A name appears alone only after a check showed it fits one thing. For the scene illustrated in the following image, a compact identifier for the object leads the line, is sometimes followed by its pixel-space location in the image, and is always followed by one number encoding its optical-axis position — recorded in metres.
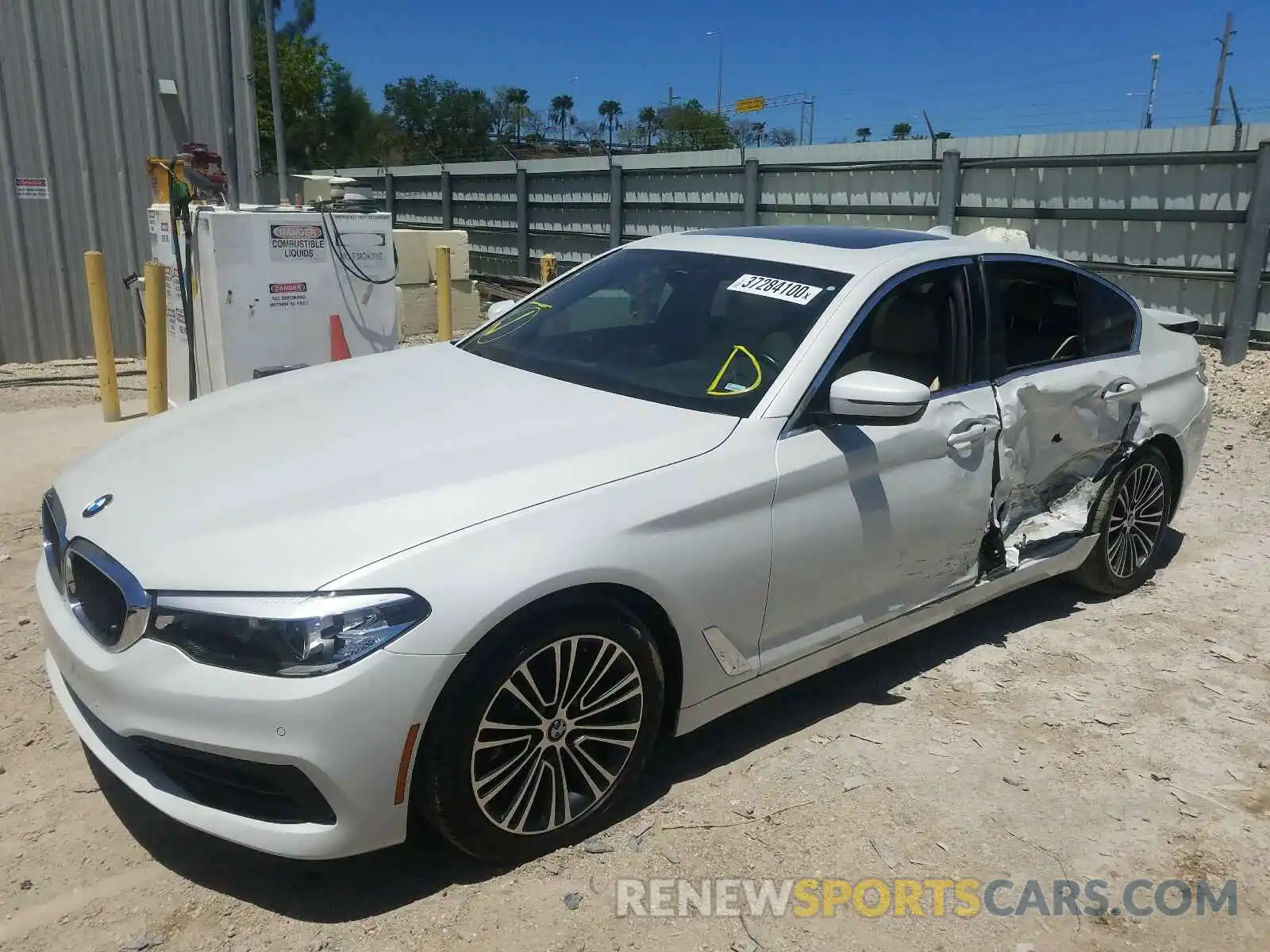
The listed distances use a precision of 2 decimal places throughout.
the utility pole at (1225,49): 43.06
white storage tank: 7.18
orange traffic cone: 7.93
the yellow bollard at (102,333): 7.28
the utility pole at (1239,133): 8.92
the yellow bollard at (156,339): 7.36
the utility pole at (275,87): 22.02
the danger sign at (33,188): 9.48
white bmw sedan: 2.32
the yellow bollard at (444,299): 10.43
